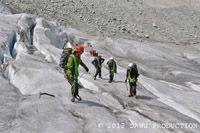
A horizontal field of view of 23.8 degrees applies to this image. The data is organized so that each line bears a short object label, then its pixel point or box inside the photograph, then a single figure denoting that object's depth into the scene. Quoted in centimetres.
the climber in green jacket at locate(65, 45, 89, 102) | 1888
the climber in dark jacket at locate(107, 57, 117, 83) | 2722
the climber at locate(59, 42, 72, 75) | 1917
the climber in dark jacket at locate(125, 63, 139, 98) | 2412
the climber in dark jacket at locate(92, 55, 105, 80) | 2789
